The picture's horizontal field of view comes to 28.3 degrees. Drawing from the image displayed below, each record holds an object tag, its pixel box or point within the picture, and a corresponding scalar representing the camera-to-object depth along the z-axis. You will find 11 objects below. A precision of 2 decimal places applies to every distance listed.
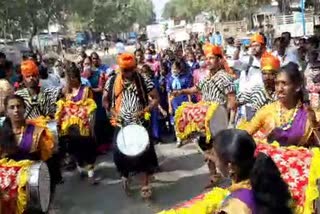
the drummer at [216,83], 7.11
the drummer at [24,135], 5.34
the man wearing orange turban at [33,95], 6.91
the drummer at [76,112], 7.90
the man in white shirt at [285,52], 10.49
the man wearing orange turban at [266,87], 5.79
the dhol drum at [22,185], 4.72
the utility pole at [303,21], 27.72
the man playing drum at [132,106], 7.18
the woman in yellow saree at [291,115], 4.47
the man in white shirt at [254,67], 7.21
